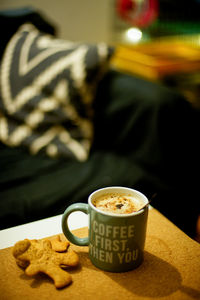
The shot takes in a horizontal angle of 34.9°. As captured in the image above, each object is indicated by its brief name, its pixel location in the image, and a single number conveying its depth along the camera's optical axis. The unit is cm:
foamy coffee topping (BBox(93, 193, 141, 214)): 57
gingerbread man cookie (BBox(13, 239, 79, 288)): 53
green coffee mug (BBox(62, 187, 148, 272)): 54
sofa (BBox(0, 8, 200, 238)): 111
